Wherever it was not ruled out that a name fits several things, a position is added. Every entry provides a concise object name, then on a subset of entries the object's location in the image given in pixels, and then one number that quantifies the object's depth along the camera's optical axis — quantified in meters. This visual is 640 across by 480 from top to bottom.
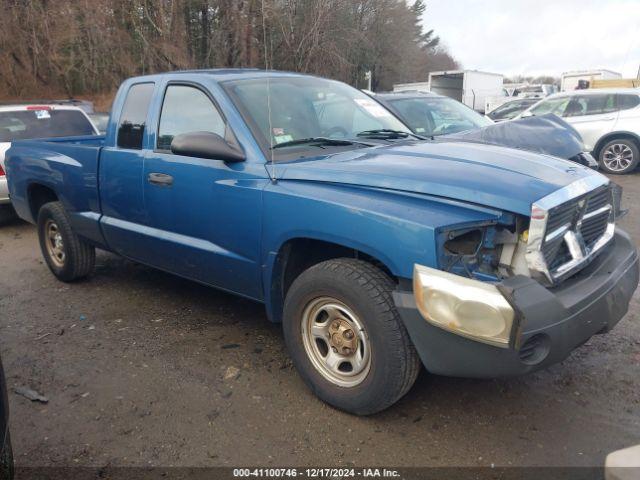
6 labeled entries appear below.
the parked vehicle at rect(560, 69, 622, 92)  27.22
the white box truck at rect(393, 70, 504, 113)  26.81
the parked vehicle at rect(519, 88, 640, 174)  11.26
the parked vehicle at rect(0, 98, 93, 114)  8.39
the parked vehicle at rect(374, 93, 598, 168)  5.98
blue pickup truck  2.54
